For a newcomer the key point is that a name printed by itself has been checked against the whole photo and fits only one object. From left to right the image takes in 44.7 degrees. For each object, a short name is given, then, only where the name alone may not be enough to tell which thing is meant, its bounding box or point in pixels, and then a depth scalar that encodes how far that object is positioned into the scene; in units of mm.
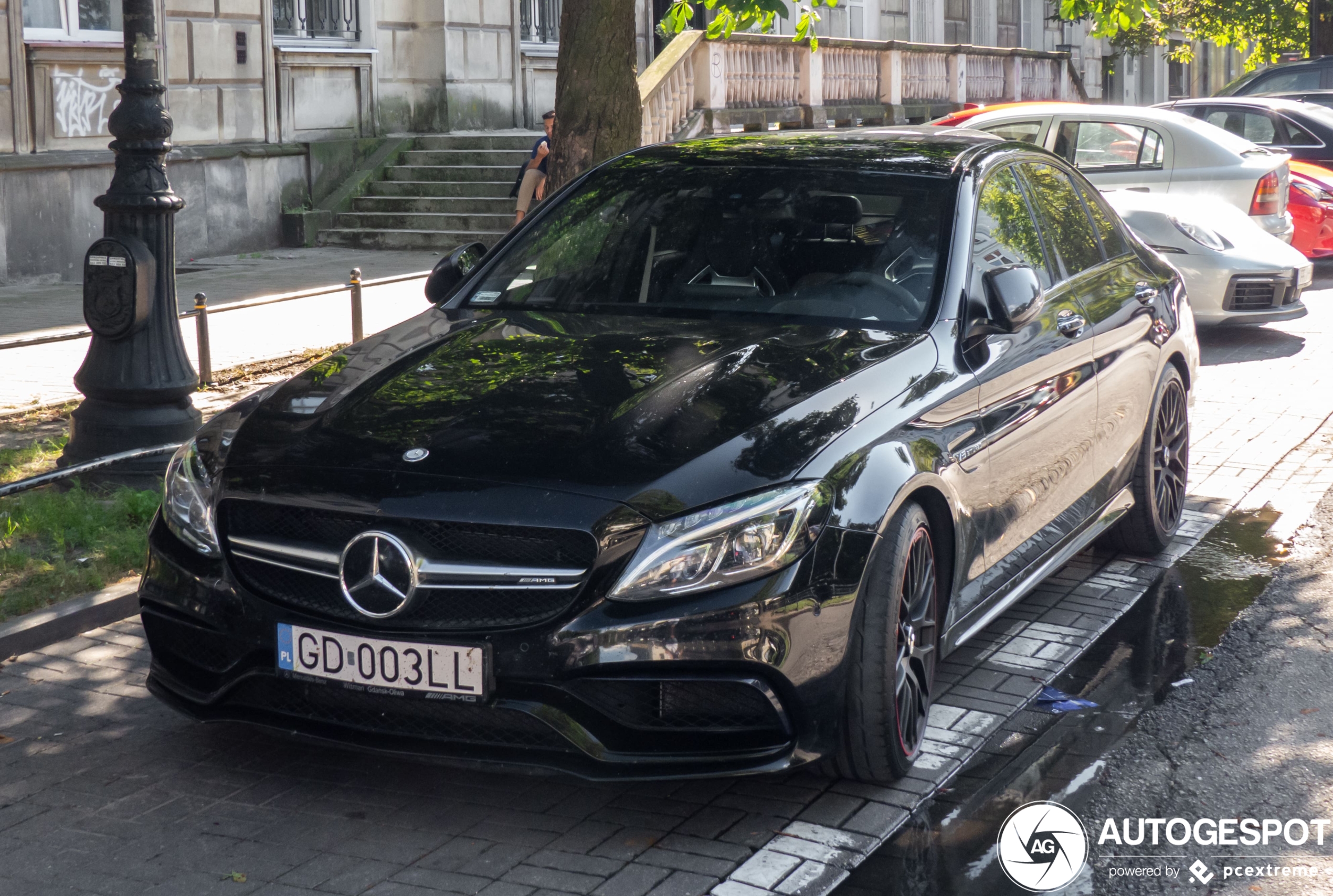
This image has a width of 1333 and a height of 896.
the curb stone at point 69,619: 5340
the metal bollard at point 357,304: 10570
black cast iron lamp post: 7418
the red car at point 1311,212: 16141
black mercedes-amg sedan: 3727
